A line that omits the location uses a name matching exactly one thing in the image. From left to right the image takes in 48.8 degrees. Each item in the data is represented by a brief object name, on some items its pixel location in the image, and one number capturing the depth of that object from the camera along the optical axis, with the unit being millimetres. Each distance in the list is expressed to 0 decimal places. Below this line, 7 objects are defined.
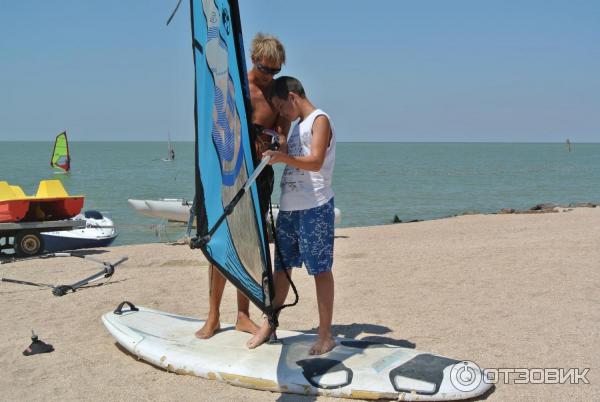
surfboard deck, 3588
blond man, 3904
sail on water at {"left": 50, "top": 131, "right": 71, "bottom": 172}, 48019
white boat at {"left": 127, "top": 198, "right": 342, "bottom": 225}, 15859
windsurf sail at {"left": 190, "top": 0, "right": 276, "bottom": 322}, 3518
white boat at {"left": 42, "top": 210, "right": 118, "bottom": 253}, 12434
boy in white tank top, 3844
